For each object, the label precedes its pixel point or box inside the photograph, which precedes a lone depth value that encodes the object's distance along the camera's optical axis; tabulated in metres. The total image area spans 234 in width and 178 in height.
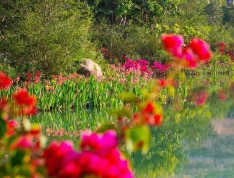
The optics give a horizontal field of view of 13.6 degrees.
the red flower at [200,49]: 4.13
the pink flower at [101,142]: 3.17
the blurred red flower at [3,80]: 5.26
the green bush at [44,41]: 24.02
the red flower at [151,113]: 3.90
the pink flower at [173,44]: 4.09
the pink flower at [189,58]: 4.19
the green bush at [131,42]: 36.71
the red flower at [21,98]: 5.22
